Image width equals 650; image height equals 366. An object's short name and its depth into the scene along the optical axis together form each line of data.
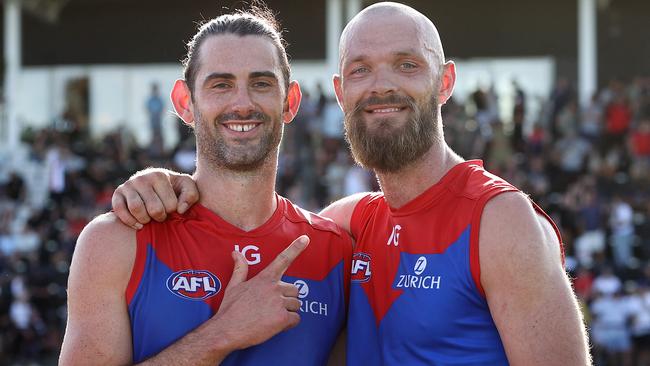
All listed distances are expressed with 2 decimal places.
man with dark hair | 3.58
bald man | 3.40
